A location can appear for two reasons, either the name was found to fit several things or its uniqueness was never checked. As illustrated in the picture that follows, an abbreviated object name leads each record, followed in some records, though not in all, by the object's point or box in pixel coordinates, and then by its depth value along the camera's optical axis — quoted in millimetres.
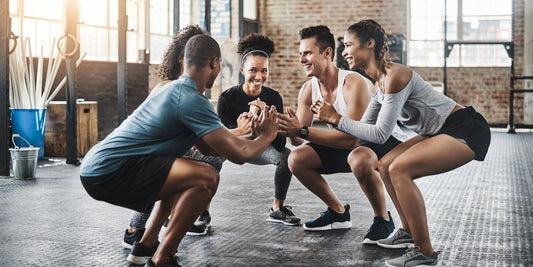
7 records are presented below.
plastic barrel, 6332
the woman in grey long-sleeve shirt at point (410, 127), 2613
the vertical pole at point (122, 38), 6594
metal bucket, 5164
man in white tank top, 3146
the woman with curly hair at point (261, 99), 3627
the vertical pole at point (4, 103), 5293
